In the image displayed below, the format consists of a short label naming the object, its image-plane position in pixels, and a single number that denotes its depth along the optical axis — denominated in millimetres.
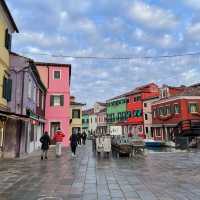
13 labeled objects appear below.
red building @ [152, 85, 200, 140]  32295
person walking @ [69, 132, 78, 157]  15367
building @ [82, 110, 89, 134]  75659
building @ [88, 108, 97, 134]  72233
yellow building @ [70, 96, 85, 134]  33100
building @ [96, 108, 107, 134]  64212
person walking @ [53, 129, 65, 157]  15083
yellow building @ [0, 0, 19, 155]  12977
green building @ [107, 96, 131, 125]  51152
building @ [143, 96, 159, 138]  41958
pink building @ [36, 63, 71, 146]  25884
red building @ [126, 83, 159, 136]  45450
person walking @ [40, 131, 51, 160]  13794
